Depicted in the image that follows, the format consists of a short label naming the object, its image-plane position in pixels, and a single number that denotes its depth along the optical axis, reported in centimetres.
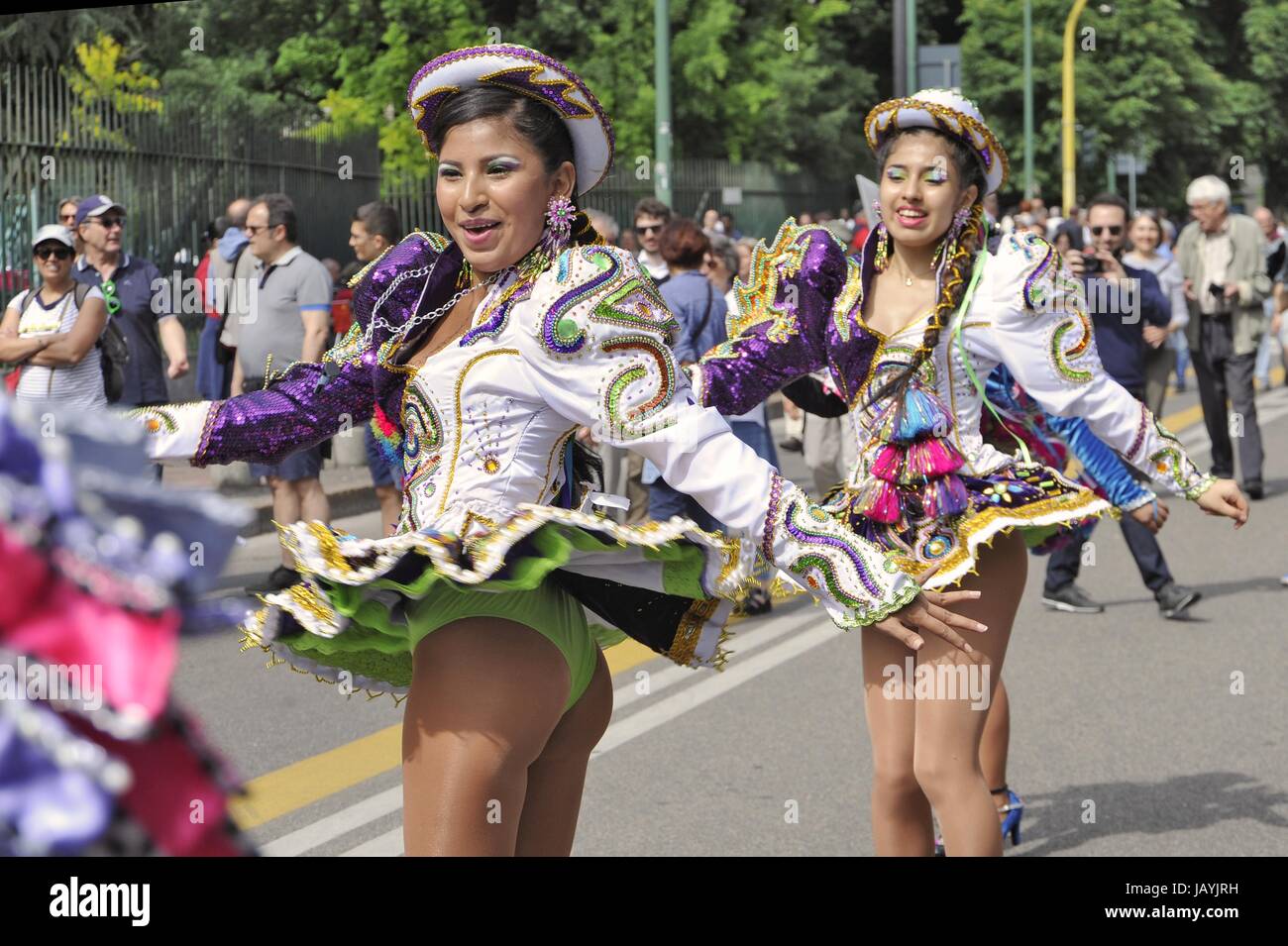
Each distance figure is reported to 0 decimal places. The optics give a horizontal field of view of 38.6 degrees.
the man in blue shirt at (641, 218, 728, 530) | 888
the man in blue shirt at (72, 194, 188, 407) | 900
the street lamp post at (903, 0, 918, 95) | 1940
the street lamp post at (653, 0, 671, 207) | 1620
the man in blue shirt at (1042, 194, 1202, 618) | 832
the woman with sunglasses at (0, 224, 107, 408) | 806
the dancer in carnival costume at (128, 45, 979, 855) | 266
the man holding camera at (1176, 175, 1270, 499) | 1205
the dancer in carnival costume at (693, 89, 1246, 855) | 394
